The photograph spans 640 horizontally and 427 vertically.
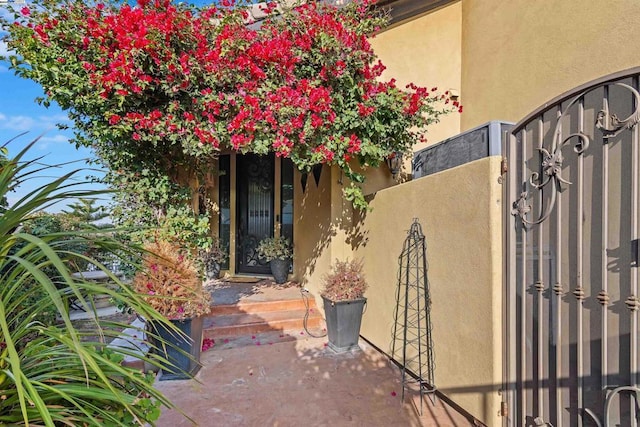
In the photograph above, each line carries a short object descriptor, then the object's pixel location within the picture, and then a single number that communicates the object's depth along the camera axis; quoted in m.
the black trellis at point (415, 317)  3.49
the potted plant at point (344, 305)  4.57
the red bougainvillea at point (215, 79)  3.52
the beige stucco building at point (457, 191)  2.78
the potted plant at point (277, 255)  7.03
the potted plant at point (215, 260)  7.40
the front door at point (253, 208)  7.57
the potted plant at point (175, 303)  3.85
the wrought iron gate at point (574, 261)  1.78
